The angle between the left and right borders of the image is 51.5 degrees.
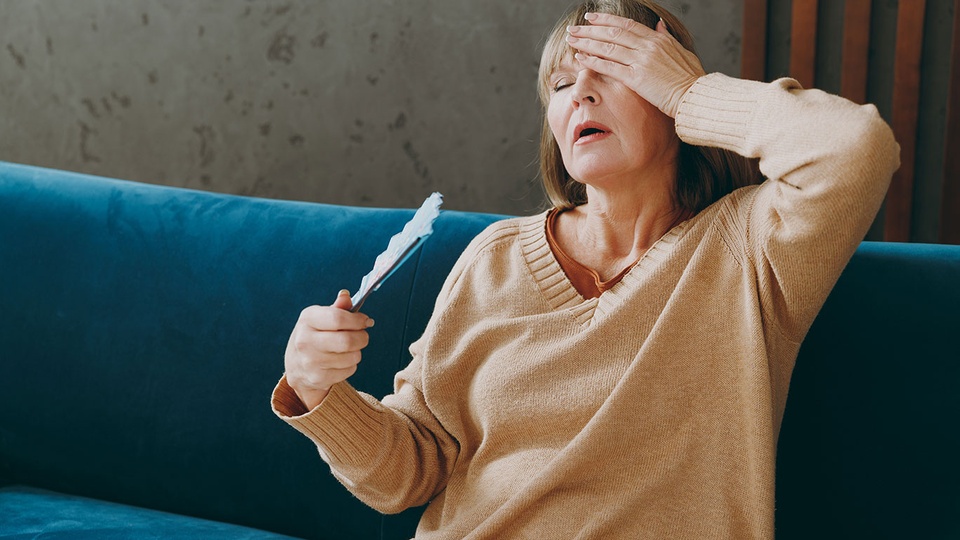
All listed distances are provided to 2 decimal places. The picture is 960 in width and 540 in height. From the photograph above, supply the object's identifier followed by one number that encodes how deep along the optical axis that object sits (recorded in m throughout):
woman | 1.17
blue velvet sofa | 1.69
